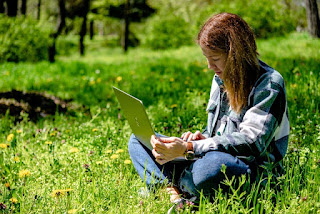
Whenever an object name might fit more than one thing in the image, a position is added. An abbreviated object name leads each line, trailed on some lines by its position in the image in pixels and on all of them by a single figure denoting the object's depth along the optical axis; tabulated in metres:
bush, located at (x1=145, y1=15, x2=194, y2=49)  16.06
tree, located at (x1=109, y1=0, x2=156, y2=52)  22.62
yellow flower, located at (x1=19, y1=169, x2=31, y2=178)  1.99
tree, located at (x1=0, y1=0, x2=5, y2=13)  11.38
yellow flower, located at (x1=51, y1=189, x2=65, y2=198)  1.90
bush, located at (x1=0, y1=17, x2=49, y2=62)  10.12
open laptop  1.99
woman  1.90
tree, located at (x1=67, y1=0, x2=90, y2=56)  20.67
